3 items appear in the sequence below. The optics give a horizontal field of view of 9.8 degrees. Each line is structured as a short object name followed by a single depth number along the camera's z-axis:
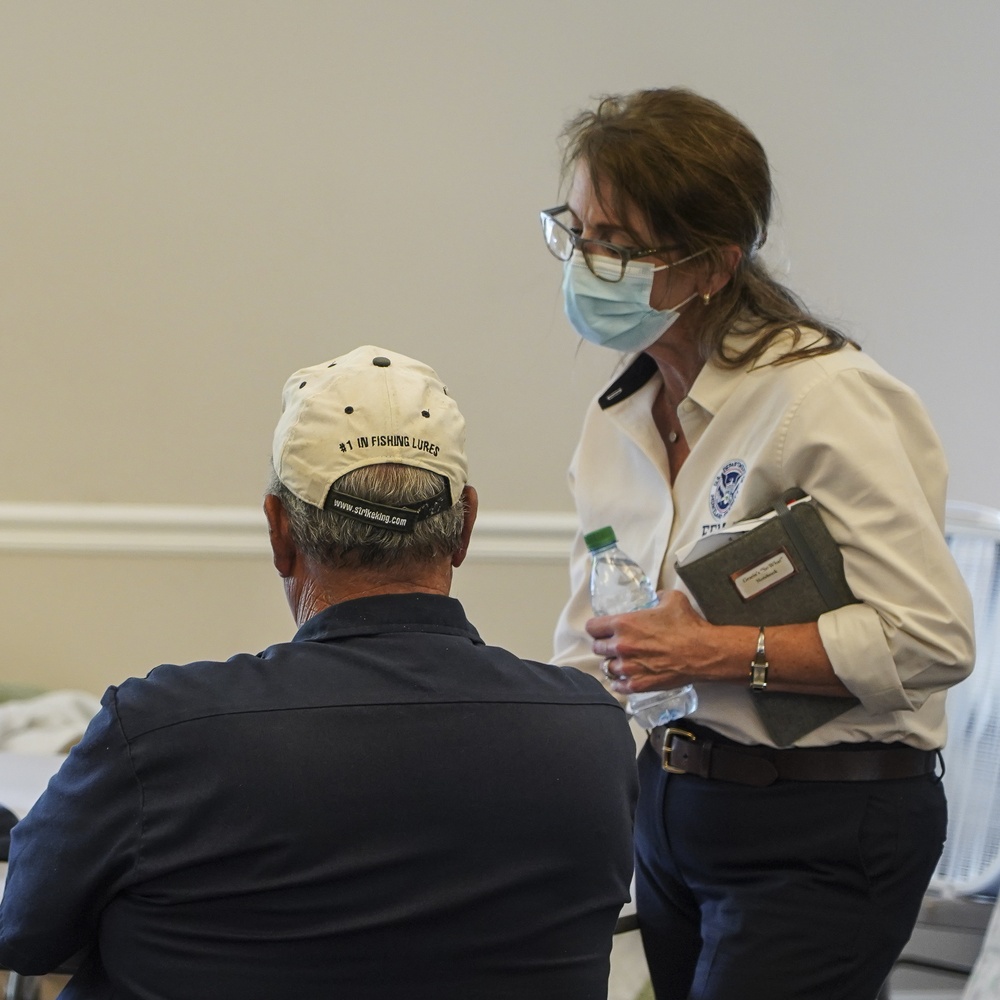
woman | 5.65
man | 5.33
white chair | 6.38
